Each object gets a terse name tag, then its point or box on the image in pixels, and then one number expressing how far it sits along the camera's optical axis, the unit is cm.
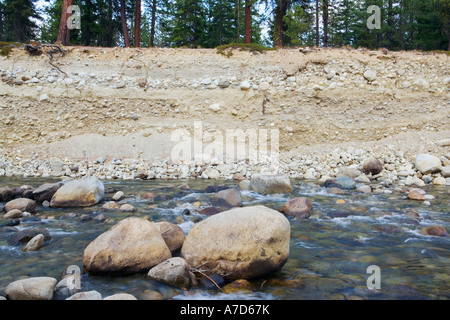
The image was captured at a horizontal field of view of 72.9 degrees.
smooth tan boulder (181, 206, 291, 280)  320
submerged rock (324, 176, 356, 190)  827
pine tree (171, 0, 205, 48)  2519
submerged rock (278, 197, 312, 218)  559
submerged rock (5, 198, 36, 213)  579
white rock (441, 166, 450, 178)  934
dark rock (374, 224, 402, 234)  468
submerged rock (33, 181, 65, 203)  662
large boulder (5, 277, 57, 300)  268
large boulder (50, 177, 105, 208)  623
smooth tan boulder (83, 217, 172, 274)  328
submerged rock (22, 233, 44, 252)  393
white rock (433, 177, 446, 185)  904
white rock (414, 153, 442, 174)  953
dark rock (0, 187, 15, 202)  677
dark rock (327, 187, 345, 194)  762
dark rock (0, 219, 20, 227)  494
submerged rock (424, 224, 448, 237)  454
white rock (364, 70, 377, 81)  1365
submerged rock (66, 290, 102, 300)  261
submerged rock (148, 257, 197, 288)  301
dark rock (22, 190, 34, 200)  682
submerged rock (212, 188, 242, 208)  630
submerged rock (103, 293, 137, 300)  252
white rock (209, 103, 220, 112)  1341
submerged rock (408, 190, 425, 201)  688
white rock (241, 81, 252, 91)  1367
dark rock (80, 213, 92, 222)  525
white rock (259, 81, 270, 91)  1371
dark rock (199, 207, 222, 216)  571
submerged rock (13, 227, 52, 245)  415
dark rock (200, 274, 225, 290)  304
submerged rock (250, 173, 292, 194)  768
